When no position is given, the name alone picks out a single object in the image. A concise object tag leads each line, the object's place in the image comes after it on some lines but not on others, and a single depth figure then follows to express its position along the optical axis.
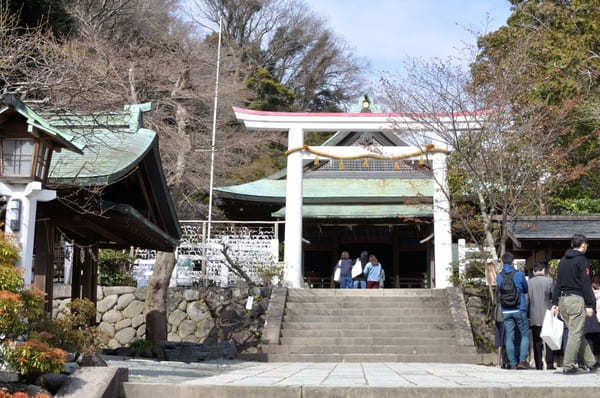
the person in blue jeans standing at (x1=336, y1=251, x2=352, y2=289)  20.25
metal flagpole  20.69
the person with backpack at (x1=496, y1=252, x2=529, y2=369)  9.06
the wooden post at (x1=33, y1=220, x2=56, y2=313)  9.59
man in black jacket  7.13
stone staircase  13.98
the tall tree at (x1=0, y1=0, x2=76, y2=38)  18.45
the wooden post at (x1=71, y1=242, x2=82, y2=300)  12.57
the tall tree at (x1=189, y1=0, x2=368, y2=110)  40.59
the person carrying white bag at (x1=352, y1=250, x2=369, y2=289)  20.31
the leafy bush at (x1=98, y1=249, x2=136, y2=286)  19.19
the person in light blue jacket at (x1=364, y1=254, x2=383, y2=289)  20.16
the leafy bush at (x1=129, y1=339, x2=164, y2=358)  13.14
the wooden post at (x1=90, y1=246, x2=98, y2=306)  13.37
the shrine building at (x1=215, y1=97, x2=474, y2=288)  18.94
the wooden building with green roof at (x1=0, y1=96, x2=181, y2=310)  7.37
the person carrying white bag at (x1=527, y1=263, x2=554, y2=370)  9.47
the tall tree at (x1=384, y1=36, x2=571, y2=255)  14.94
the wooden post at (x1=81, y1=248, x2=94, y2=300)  13.19
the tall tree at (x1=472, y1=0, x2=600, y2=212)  17.06
